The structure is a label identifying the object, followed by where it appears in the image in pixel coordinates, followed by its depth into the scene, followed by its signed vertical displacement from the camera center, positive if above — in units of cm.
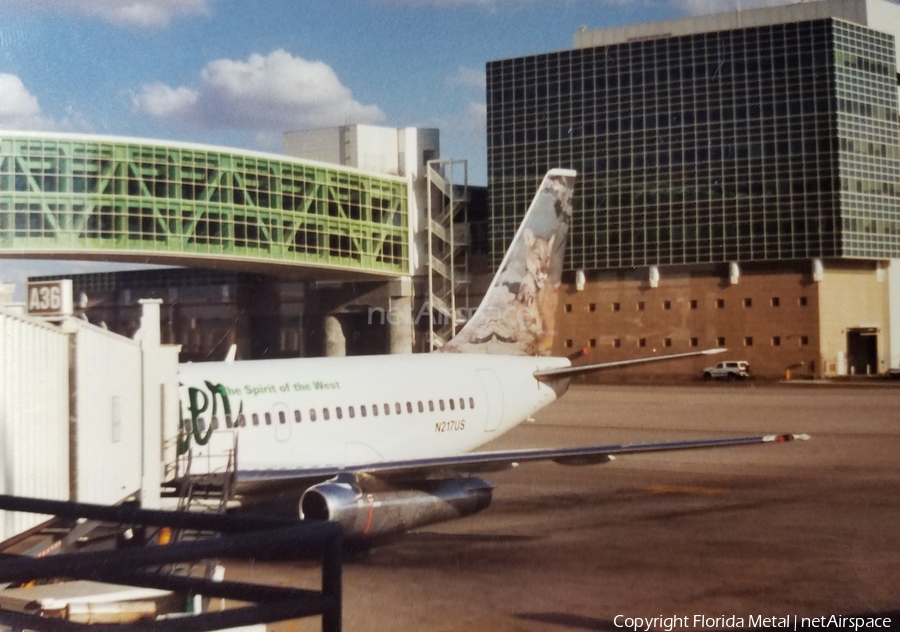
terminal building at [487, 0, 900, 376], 7269 +1216
